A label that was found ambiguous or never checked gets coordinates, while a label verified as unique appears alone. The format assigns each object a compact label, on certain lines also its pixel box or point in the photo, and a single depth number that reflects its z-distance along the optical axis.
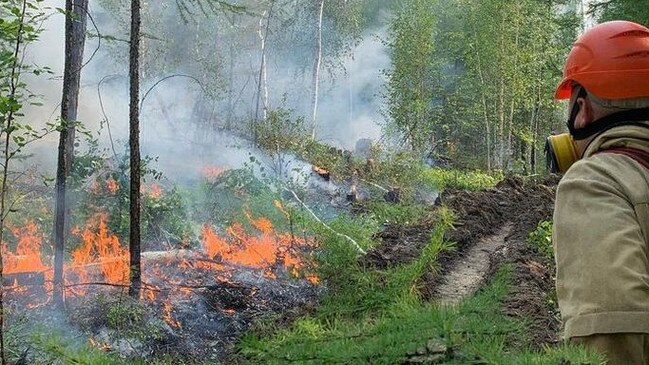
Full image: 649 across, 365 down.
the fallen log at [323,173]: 18.50
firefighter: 1.25
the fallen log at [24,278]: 7.54
